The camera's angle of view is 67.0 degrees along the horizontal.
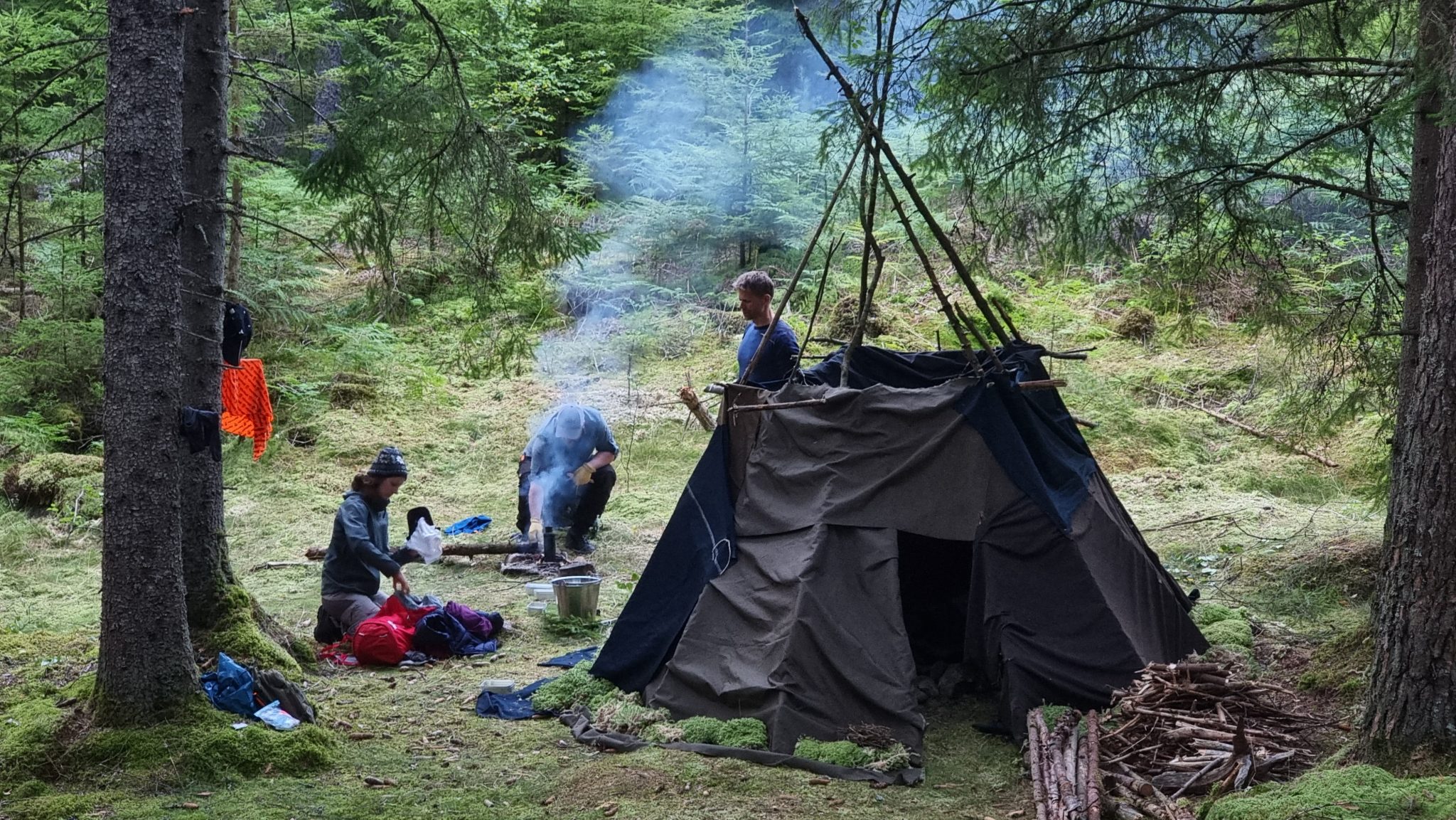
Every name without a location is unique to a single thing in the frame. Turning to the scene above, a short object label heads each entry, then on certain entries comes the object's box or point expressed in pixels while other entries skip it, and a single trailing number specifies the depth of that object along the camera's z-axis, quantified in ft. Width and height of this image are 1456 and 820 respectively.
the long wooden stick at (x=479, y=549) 30.32
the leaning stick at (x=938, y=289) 17.01
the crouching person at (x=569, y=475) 31.14
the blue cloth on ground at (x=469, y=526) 32.89
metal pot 23.79
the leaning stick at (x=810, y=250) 17.80
